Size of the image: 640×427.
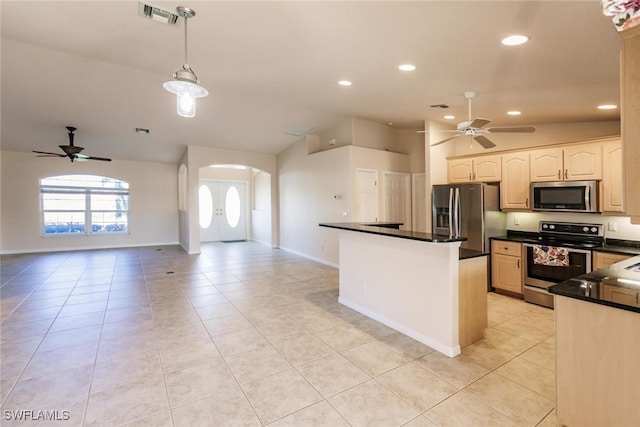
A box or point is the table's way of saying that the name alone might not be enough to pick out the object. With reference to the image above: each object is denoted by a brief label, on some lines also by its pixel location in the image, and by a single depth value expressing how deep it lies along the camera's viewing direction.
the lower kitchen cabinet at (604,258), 3.33
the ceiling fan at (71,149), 6.11
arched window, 8.47
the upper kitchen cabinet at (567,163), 3.70
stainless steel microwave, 3.72
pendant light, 2.34
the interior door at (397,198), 6.69
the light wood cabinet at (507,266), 4.26
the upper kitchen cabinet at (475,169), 4.71
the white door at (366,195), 6.20
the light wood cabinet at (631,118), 1.54
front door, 10.55
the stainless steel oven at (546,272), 3.63
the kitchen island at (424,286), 2.77
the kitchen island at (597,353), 1.57
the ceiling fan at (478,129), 3.41
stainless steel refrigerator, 4.60
